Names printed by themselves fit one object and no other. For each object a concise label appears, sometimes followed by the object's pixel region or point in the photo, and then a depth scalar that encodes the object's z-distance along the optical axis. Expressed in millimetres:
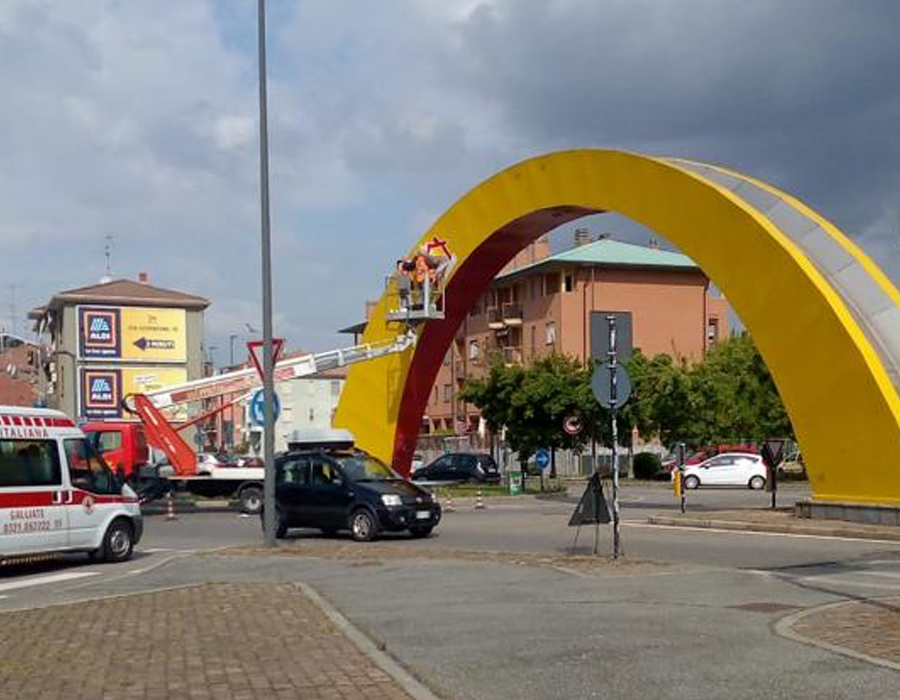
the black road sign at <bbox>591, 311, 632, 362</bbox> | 16344
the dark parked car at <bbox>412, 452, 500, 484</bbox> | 49781
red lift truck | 33594
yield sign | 20719
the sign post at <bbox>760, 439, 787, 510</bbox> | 25734
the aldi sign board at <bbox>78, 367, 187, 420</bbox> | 87312
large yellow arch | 20562
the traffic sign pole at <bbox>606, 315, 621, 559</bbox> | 16094
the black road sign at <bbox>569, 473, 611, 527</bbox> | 16141
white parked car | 46219
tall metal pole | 19766
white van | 16500
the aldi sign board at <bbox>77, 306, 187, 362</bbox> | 88688
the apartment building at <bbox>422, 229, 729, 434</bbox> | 77750
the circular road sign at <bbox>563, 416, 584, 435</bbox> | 42375
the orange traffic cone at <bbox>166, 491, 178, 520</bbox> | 31203
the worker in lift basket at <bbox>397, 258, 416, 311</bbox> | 33906
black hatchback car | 21797
